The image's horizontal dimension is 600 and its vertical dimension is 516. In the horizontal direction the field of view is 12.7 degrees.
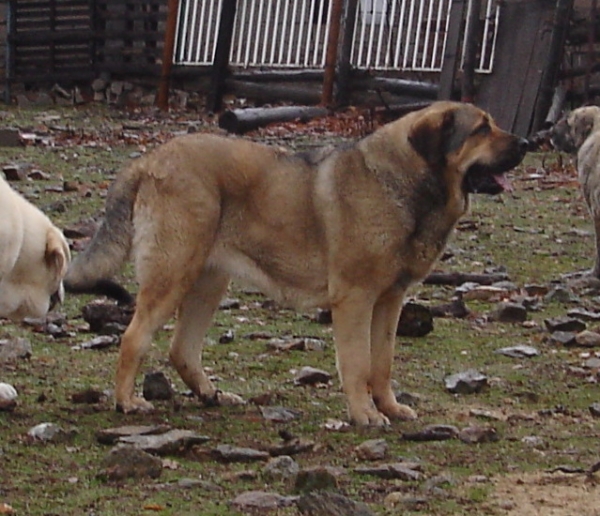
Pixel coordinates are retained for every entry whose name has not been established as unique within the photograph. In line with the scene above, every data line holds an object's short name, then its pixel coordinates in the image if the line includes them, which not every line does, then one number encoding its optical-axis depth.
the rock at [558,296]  18.33
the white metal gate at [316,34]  36.99
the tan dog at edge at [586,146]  21.20
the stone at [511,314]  17.00
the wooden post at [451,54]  34.88
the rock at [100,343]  14.99
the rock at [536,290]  18.74
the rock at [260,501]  9.16
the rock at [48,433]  11.03
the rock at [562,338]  15.72
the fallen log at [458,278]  19.23
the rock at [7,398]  11.96
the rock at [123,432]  11.01
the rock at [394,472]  10.05
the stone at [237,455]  10.54
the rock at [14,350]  14.13
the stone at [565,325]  16.20
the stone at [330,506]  8.64
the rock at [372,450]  10.79
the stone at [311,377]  13.78
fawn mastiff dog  12.50
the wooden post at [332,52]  37.68
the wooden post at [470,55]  33.80
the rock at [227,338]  15.63
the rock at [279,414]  12.28
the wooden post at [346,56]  37.74
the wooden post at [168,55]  42.15
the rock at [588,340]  15.63
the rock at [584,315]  17.11
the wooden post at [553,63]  32.32
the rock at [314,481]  9.47
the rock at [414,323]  15.99
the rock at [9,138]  31.17
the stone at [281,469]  9.99
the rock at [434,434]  11.48
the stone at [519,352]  15.20
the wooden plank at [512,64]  33.61
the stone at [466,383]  13.52
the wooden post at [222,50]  41.07
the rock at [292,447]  10.88
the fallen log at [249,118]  33.43
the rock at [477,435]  11.37
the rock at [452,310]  17.26
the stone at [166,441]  10.58
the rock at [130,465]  9.78
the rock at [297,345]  15.21
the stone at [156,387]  13.02
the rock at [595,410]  12.49
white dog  13.19
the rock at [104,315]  15.78
